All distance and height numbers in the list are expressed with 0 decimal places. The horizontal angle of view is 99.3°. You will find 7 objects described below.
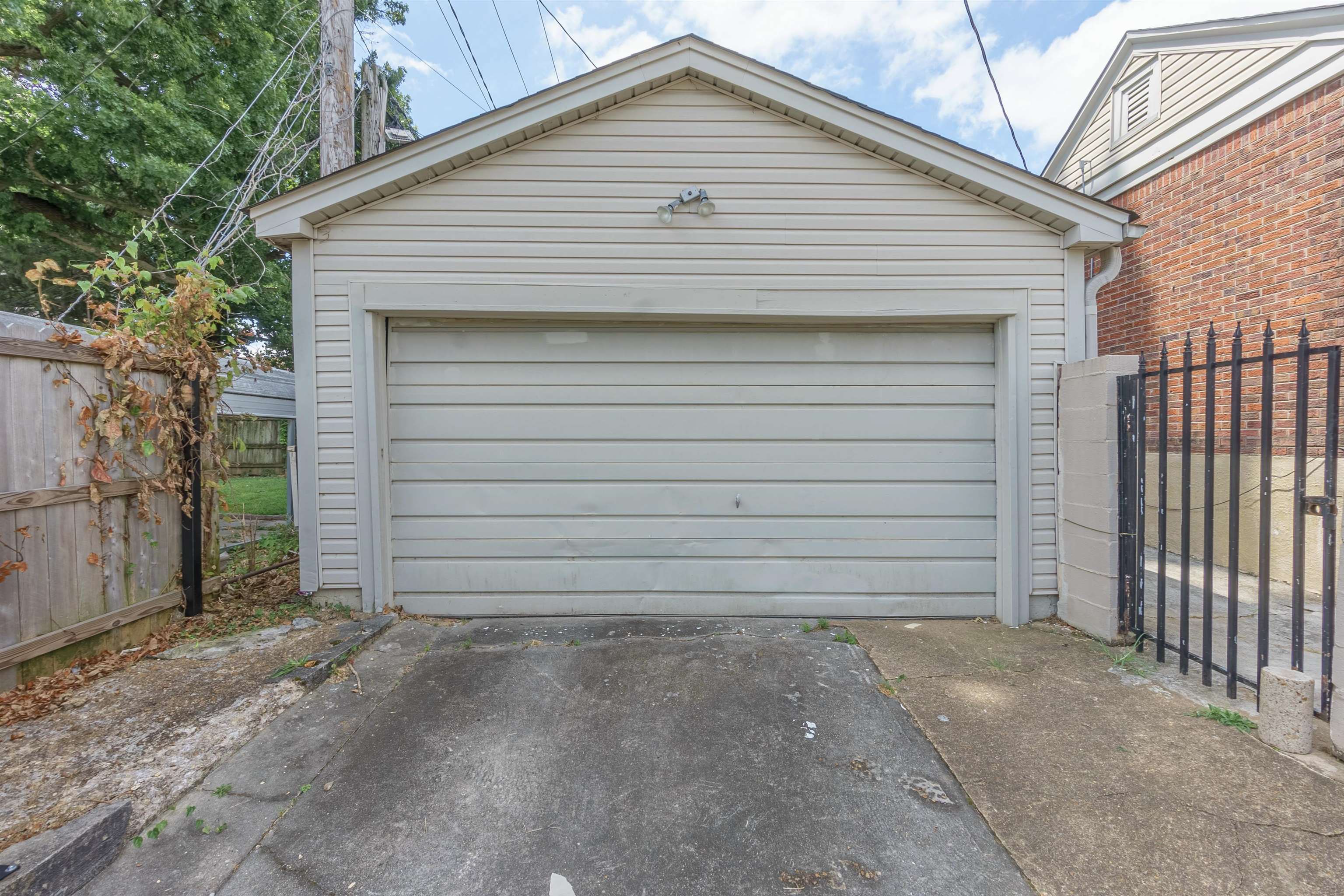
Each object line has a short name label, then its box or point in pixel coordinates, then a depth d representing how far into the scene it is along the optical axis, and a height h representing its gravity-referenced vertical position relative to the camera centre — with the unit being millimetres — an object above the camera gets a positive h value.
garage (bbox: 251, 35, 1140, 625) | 3846 +556
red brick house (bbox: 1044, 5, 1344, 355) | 4305 +2269
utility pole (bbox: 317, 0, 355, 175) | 4883 +3054
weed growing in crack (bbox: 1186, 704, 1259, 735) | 2504 -1275
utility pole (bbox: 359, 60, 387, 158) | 6750 +3988
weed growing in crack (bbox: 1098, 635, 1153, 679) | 3088 -1268
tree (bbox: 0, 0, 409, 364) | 8062 +4764
